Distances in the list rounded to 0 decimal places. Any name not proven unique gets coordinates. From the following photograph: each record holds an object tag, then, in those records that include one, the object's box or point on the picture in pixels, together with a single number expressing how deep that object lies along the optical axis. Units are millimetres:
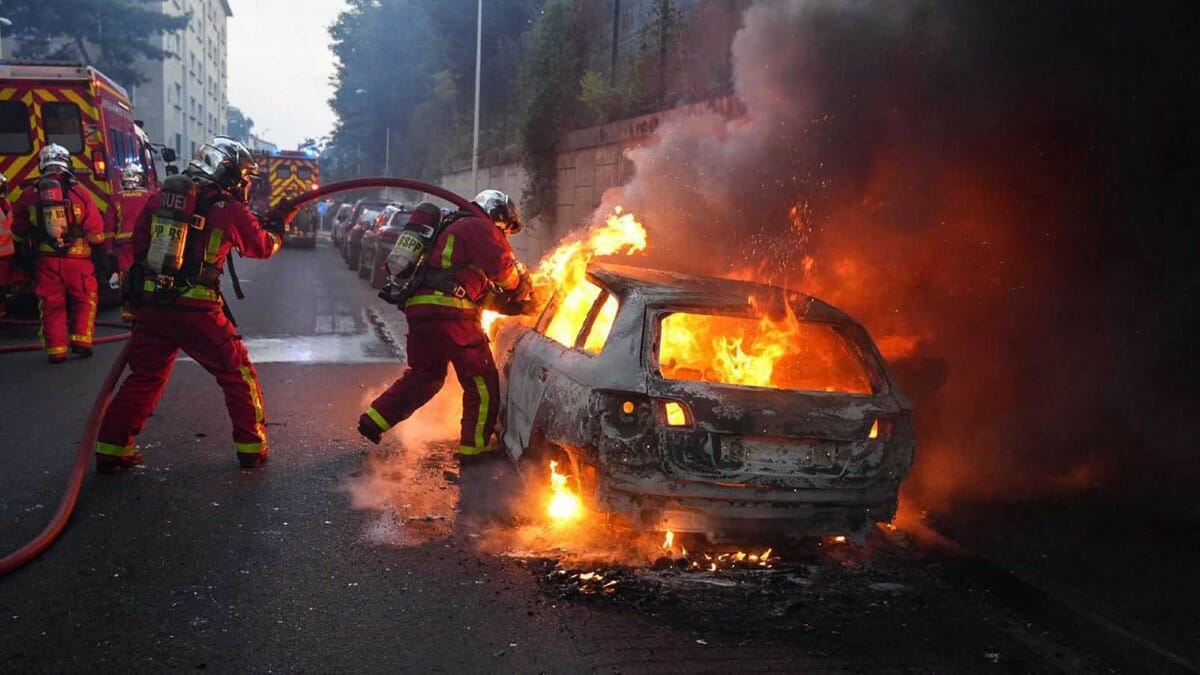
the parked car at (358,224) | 21750
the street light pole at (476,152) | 28219
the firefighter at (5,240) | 9469
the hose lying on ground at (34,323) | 10362
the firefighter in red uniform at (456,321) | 5766
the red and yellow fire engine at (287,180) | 31562
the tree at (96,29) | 31484
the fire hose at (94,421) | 4031
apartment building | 47750
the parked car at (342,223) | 26344
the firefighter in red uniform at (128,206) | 12250
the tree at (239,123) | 125494
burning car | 4117
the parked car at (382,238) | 17047
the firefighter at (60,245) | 8594
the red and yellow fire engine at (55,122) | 11555
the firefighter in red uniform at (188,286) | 5293
